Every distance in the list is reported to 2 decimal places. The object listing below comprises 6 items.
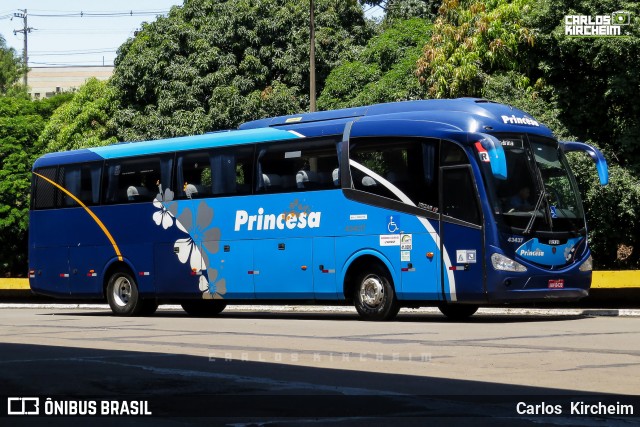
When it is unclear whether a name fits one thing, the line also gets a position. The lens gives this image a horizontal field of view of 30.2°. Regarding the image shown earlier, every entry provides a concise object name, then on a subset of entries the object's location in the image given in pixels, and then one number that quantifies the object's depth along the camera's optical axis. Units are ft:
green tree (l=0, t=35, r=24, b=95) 373.40
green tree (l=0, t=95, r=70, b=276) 178.50
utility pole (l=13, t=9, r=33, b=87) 435.53
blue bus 63.31
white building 516.32
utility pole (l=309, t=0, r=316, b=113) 117.80
